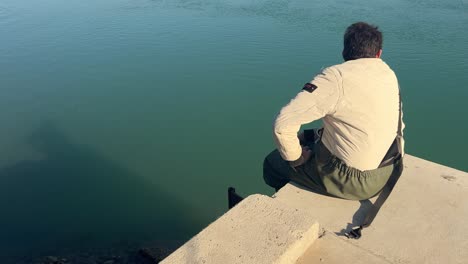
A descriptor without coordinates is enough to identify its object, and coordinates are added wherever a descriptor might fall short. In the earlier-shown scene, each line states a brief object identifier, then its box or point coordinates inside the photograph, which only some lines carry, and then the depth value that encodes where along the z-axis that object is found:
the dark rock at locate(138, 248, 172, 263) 5.05
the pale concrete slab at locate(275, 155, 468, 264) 2.46
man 2.46
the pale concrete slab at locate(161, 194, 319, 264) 2.21
